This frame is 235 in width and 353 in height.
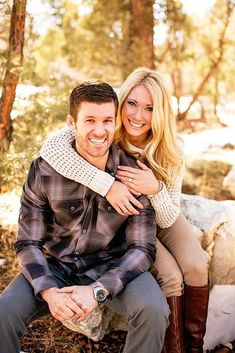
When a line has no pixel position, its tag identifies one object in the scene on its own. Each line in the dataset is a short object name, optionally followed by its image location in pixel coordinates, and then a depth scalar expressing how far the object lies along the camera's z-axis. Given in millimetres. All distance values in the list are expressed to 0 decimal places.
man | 2568
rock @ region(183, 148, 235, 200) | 6285
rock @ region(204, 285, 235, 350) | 3523
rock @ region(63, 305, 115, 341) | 3170
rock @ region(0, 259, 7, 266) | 4050
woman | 2855
